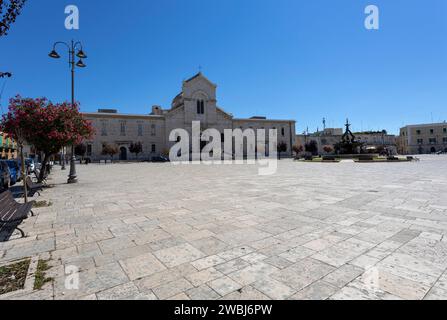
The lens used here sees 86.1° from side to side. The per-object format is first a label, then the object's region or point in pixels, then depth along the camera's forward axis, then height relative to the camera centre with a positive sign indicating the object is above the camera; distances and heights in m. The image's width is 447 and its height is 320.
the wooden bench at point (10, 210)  3.89 -0.92
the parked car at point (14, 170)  13.96 -0.58
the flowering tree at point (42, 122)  10.16 +1.64
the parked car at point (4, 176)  11.32 -0.72
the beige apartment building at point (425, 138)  72.88 +4.27
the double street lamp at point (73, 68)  12.27 +4.85
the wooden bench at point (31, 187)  7.85 -0.90
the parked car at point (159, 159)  46.21 -0.26
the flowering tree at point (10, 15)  3.09 +1.92
